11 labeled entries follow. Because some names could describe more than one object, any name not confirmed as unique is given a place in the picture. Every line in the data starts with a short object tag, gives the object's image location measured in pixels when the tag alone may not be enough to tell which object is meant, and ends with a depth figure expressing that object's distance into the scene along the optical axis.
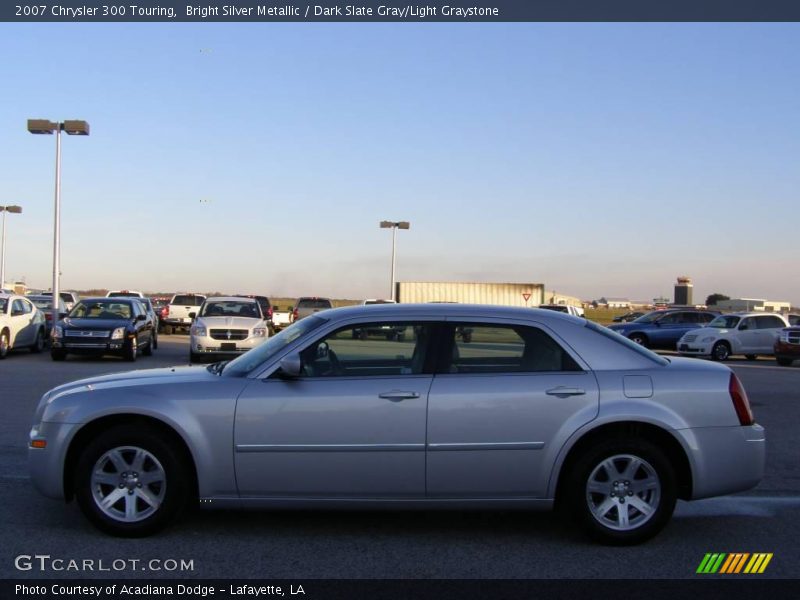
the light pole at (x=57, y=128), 29.69
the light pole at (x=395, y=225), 48.06
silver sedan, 5.55
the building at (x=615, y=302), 143.71
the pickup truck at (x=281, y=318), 35.75
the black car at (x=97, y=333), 20.05
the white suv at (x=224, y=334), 19.81
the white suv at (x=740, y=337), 27.77
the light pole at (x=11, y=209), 48.30
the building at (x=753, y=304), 83.81
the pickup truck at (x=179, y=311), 37.88
